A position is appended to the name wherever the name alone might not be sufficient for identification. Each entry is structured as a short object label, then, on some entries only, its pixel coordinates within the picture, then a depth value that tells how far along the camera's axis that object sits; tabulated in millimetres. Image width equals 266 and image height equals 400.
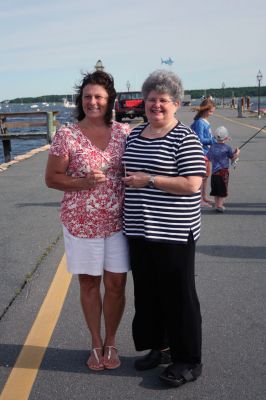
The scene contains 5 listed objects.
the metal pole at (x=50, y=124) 19125
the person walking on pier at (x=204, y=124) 7699
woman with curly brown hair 3135
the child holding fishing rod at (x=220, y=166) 7550
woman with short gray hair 2955
